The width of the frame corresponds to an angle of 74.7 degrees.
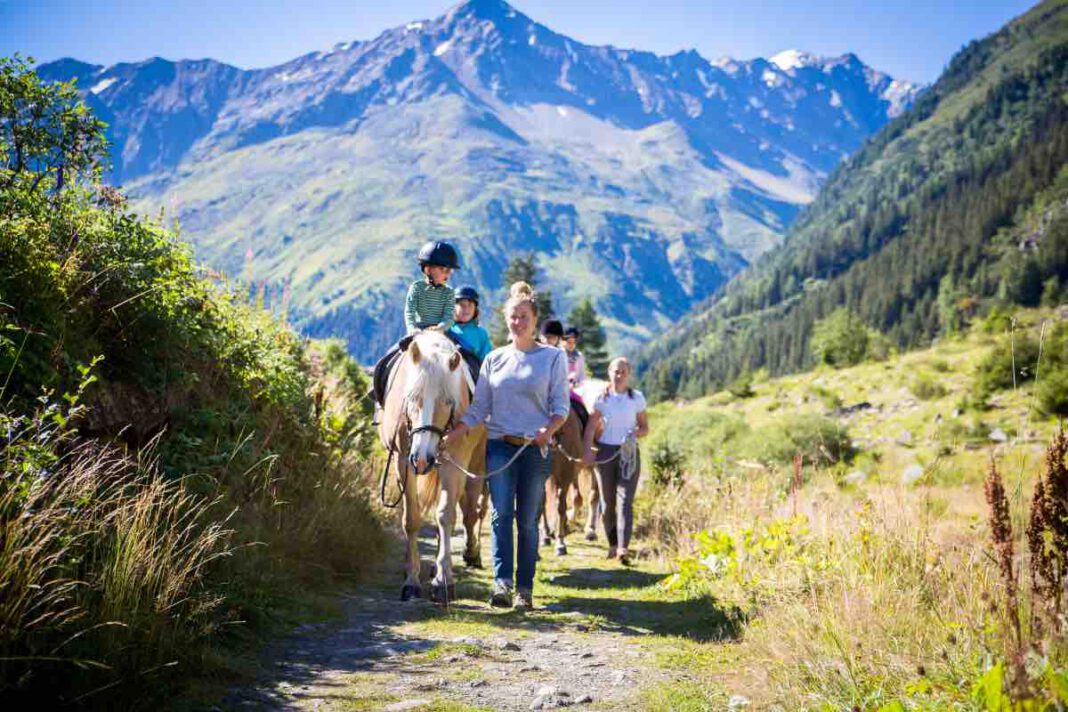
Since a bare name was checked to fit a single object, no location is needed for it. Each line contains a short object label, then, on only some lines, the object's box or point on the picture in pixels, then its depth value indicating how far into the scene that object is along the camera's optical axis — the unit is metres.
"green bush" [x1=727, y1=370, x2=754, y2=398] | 56.62
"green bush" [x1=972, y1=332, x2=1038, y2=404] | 26.85
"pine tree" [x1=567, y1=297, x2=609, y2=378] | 63.22
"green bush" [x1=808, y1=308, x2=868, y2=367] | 74.44
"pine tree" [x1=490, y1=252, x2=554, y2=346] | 54.19
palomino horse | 6.13
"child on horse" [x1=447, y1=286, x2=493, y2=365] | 8.00
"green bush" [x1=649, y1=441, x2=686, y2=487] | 13.42
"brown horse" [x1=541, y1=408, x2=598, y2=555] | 9.90
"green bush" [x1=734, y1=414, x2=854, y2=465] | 22.95
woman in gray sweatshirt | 6.30
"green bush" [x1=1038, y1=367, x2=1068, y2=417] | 22.72
